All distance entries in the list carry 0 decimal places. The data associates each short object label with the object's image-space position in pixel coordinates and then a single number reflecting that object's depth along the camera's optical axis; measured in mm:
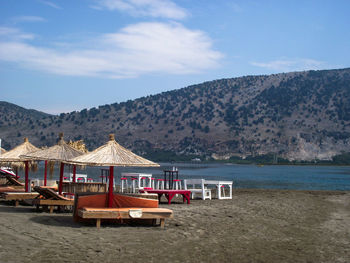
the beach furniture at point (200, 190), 20584
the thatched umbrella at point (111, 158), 11961
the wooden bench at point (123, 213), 11048
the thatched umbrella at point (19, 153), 17656
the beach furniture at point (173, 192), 18330
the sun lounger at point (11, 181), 19844
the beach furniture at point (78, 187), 15633
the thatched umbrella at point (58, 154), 15321
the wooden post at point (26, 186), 17589
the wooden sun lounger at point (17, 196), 15227
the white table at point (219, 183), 21069
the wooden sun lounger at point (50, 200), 13727
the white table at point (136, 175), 22450
